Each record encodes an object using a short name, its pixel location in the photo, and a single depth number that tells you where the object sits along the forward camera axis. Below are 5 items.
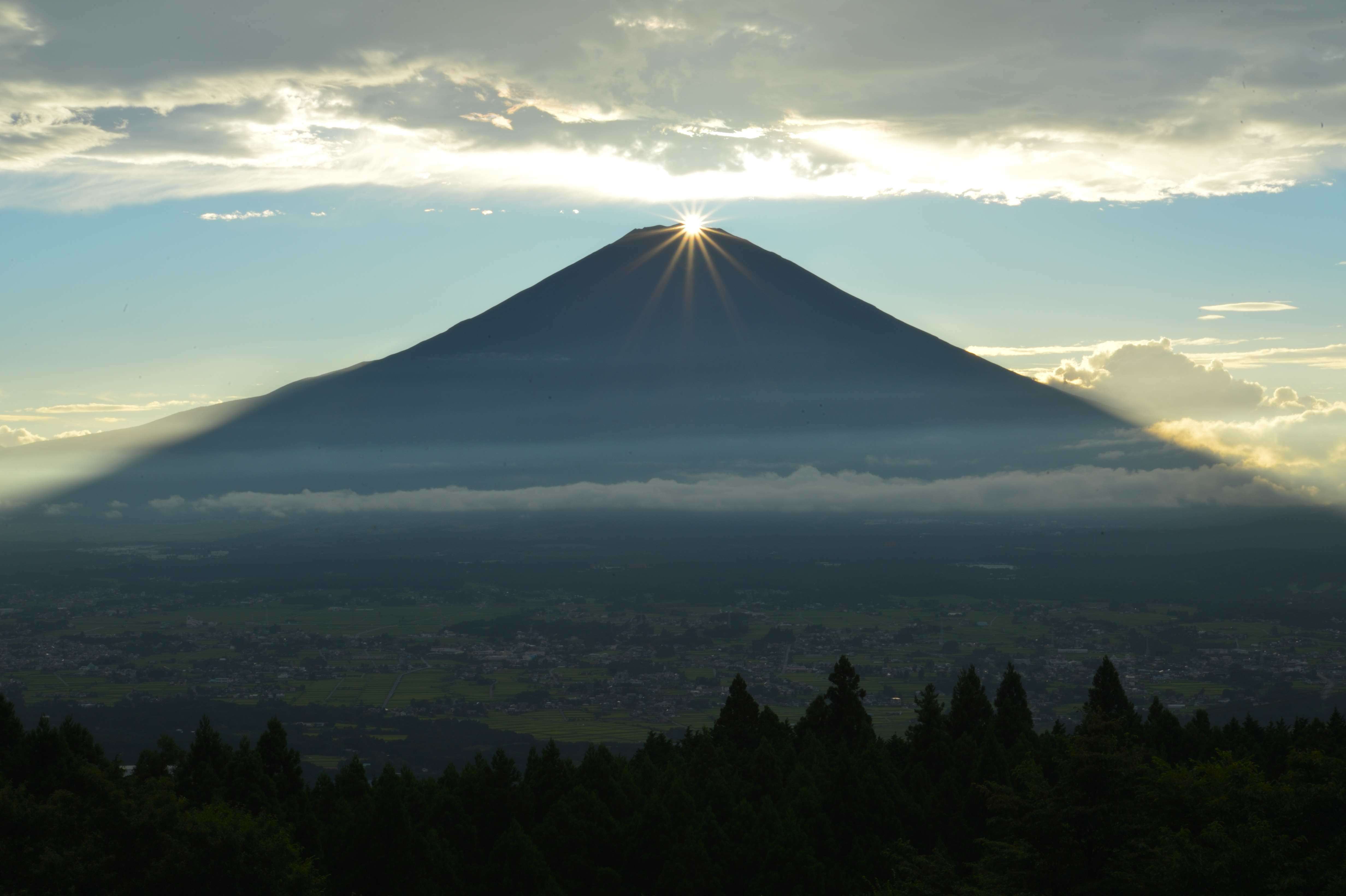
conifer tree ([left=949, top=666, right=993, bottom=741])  64.94
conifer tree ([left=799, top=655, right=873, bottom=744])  66.12
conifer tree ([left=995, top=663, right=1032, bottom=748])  61.59
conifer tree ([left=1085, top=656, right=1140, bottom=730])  64.69
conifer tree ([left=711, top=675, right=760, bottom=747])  64.12
